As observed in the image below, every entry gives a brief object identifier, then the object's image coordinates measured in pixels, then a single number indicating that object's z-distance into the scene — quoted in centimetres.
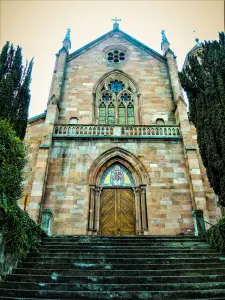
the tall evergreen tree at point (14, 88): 997
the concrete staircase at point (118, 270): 465
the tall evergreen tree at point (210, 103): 923
